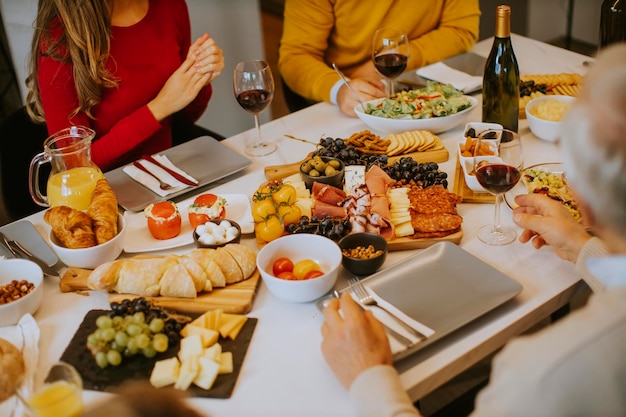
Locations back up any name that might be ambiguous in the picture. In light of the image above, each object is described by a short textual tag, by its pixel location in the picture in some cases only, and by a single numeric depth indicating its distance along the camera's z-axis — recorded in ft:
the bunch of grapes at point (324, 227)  5.29
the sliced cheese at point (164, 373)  4.20
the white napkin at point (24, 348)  4.10
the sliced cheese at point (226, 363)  4.27
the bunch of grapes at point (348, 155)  6.33
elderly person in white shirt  2.94
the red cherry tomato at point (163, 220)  5.60
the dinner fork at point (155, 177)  6.44
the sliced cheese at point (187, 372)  4.17
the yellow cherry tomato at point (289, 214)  5.49
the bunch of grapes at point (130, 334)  4.35
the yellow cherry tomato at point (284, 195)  5.61
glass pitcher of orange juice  5.89
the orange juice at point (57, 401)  3.41
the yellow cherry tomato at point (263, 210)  5.48
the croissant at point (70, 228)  5.26
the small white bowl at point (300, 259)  4.70
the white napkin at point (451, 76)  7.80
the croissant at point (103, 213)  5.37
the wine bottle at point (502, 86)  6.70
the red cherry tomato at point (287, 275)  4.92
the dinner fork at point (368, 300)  4.42
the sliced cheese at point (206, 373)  4.17
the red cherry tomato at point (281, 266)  5.02
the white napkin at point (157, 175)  6.41
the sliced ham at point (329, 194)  5.73
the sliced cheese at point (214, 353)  4.31
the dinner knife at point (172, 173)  6.45
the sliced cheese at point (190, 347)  4.31
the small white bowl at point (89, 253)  5.22
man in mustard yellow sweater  9.00
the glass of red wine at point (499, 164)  5.15
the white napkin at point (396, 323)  4.30
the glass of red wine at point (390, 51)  7.48
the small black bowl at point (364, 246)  4.95
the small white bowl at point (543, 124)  6.58
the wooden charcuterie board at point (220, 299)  4.80
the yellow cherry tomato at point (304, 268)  4.91
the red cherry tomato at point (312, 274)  4.87
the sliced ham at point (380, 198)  5.34
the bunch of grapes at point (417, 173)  5.89
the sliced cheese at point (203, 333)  4.46
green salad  7.06
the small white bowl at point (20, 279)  4.78
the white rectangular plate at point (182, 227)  5.60
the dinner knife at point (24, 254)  5.34
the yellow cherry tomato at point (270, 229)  5.41
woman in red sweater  7.22
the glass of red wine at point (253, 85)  6.84
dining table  4.08
